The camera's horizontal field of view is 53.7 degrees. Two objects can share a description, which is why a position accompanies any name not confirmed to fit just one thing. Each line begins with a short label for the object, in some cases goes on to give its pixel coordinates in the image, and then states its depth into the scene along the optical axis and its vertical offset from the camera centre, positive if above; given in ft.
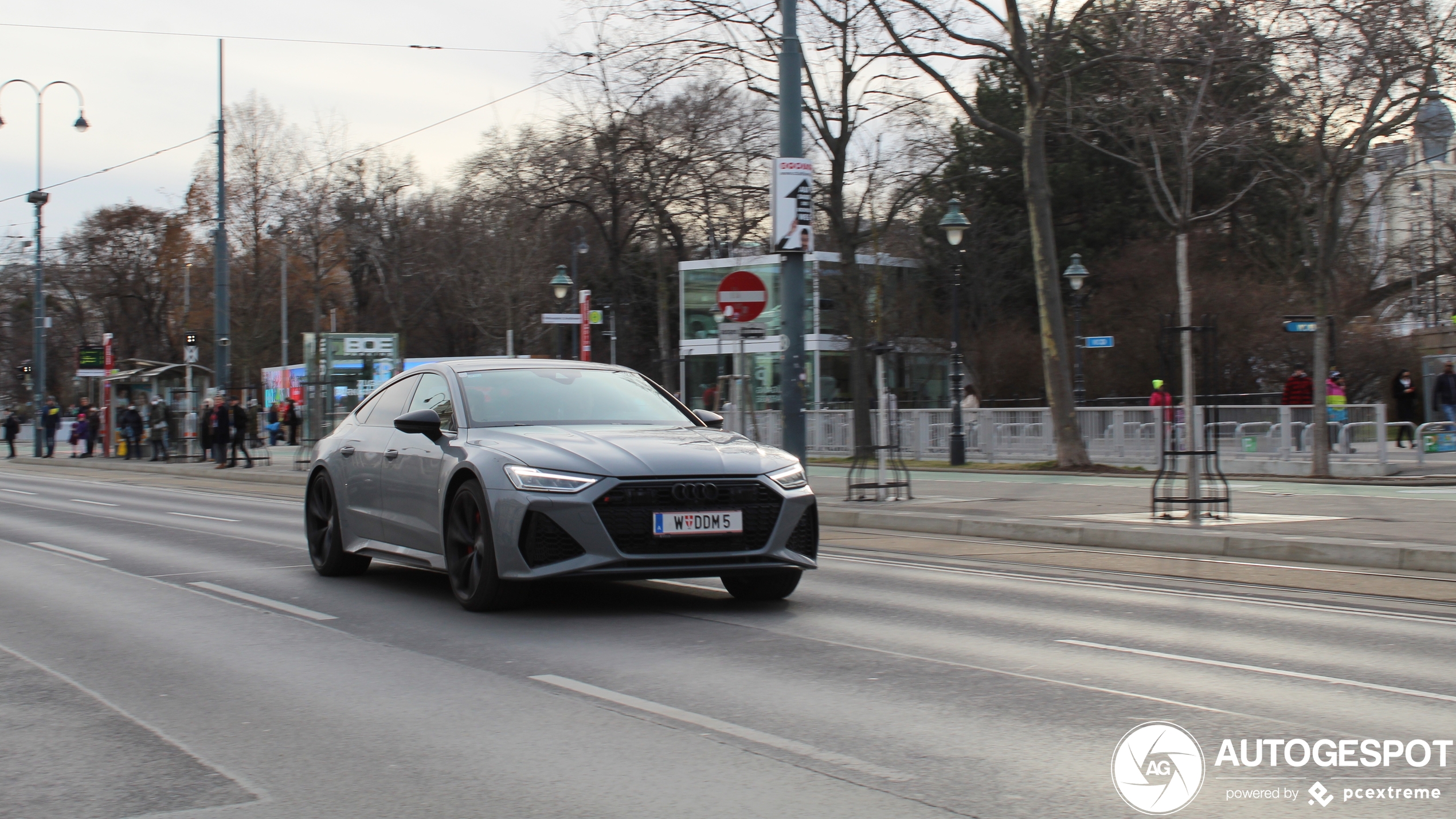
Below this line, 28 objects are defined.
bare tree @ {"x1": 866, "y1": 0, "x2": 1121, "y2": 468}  81.92 +17.90
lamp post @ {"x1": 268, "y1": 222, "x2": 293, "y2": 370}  236.43 +19.27
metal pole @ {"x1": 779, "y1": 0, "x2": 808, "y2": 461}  57.52 +5.43
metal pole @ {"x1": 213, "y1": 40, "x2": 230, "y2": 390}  120.88 +10.59
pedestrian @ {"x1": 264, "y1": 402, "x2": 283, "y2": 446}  182.39 -1.59
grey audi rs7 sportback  25.94 -1.42
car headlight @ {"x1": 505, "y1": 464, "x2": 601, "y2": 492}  25.94 -1.23
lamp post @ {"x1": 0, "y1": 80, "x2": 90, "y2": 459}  159.84 +10.88
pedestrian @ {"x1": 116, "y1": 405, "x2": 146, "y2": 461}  144.46 -1.56
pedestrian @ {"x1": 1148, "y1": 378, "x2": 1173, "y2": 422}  90.33 +0.86
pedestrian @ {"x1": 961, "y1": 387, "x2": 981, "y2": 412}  113.60 +0.95
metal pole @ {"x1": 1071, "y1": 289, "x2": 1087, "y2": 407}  120.26 +4.61
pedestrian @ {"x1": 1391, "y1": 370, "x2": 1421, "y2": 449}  102.01 +0.93
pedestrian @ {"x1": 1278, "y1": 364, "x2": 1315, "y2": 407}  87.81 +1.24
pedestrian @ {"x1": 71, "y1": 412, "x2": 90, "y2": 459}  162.30 -1.67
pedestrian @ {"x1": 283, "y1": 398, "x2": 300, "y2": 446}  168.14 -0.87
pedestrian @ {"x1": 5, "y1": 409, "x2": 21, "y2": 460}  169.07 -1.59
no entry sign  54.75 +4.45
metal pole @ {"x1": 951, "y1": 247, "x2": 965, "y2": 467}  97.14 -0.39
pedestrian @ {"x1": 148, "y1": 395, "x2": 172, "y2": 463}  138.31 -1.28
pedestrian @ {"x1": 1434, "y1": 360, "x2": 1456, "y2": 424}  100.89 +1.15
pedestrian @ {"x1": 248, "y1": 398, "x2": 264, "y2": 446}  138.51 -0.96
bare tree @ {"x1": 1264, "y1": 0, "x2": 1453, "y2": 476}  65.67 +15.42
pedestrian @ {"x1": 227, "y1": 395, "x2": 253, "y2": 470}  115.03 -0.67
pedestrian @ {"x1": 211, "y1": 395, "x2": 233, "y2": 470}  115.24 -1.26
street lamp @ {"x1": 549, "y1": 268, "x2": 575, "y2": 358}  106.52 +9.60
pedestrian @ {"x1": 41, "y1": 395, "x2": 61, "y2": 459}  165.68 -1.14
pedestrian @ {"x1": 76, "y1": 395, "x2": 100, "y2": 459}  156.76 -1.24
